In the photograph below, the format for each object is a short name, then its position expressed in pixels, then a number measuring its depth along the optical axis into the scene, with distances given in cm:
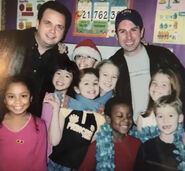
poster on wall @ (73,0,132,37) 175
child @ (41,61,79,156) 186
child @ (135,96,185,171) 164
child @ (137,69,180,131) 164
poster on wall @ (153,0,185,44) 163
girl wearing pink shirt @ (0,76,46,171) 190
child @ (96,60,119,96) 175
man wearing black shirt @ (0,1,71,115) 187
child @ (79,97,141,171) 172
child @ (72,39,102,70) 179
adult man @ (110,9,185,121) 167
